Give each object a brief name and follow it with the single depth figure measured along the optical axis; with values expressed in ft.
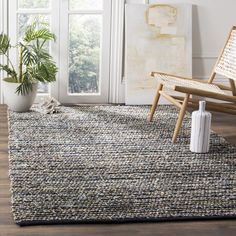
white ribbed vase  13.29
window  17.43
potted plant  16.33
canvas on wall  17.83
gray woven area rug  10.08
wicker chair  14.02
